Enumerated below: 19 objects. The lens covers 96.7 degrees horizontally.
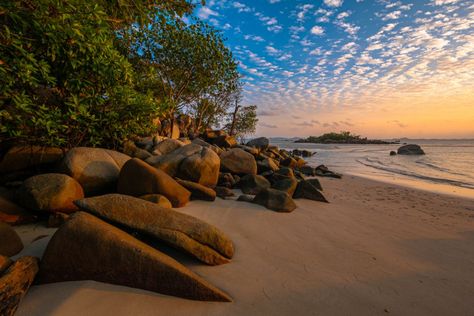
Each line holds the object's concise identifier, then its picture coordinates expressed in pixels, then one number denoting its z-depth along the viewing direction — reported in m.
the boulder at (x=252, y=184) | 7.48
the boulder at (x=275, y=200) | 5.57
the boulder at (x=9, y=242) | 2.84
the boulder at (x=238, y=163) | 9.10
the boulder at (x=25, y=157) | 5.12
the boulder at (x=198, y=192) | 5.95
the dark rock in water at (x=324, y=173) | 12.67
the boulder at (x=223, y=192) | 6.62
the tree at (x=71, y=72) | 3.66
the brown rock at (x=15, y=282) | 1.96
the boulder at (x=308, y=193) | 6.95
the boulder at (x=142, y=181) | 4.78
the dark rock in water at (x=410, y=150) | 30.05
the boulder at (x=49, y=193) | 3.83
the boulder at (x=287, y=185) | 7.16
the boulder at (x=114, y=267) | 2.33
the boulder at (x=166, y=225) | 2.81
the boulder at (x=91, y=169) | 4.78
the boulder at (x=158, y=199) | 4.44
